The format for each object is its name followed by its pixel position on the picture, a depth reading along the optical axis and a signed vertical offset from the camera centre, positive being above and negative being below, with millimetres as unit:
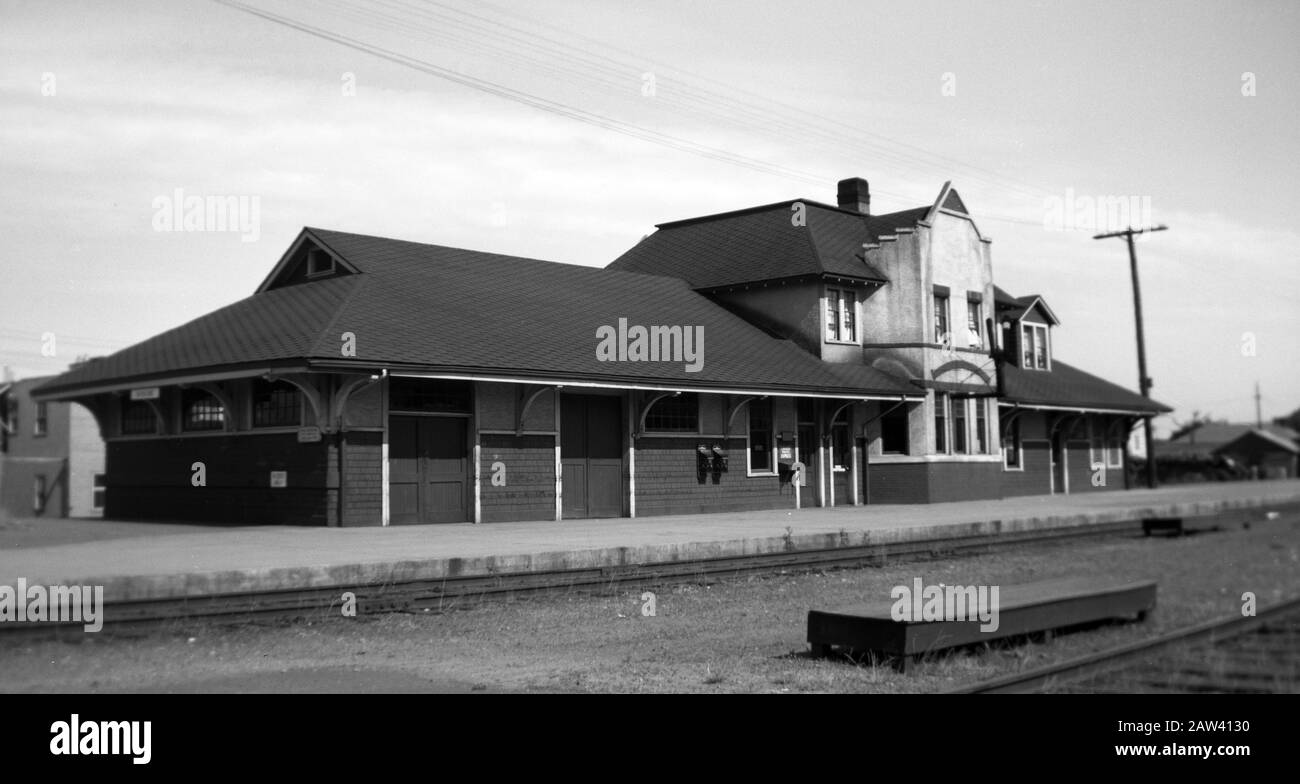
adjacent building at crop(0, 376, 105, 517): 41281 +970
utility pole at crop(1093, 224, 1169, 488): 43438 +3018
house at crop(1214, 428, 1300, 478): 59438 +543
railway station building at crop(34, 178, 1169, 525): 20594 +1924
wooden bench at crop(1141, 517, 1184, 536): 22609 -1235
